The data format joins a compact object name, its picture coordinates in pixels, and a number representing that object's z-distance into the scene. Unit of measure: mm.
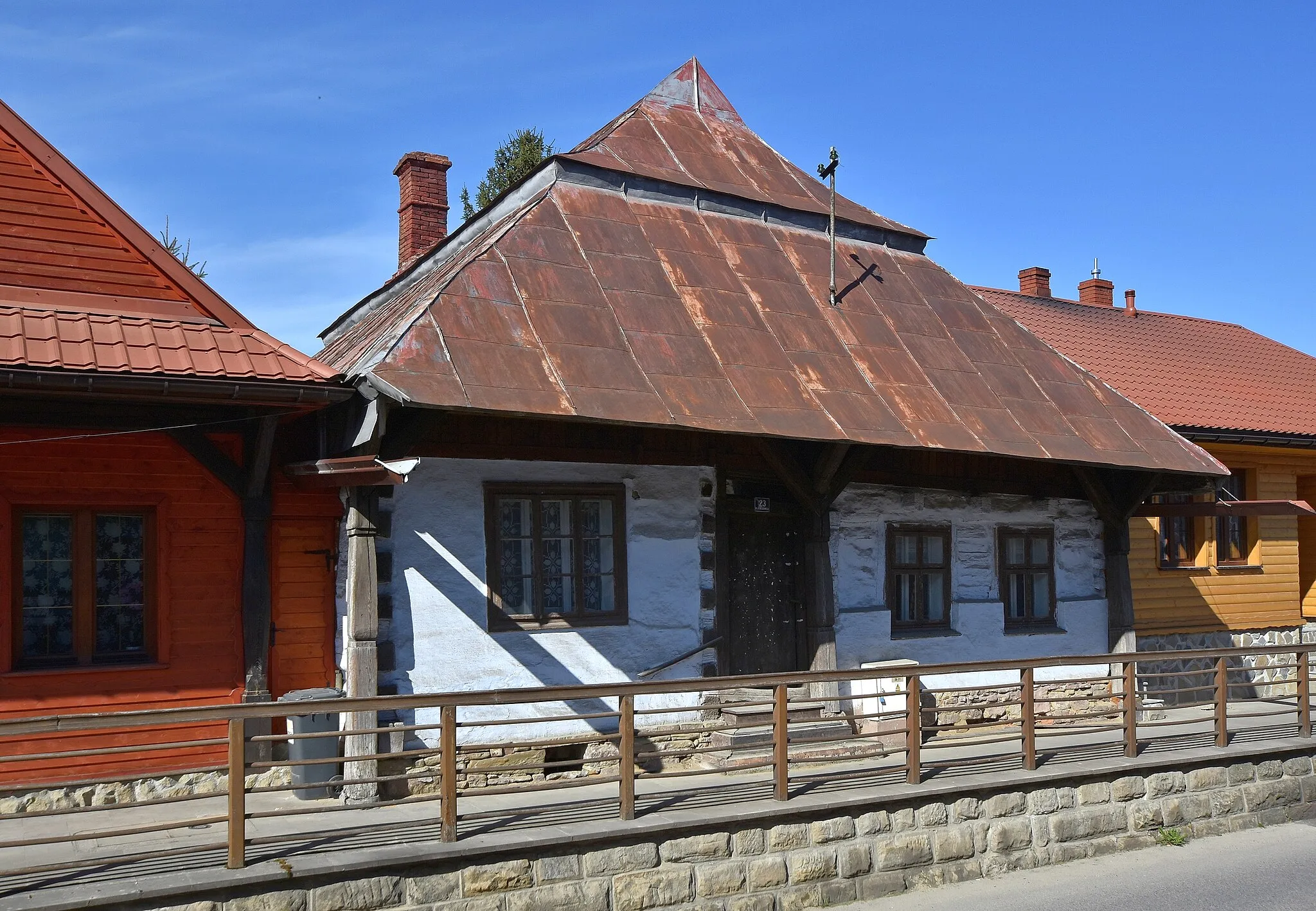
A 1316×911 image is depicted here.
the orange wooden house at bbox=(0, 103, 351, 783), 9328
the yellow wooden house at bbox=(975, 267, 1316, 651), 17094
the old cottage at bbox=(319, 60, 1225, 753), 10250
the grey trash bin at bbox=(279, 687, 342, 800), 9641
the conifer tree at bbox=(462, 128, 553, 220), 31406
